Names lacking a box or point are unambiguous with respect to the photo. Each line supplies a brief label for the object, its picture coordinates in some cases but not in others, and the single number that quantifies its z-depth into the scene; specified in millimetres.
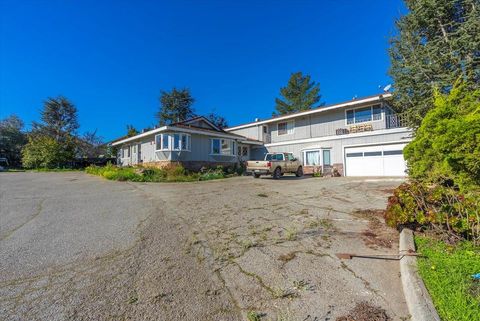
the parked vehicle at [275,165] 16188
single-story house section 17797
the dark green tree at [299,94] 42562
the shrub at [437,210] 3766
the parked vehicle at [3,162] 41131
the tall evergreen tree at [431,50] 11984
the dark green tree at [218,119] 47344
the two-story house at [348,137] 16891
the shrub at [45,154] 32812
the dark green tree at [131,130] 34719
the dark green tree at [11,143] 44188
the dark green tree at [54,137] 33125
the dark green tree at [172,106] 44094
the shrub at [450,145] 4094
